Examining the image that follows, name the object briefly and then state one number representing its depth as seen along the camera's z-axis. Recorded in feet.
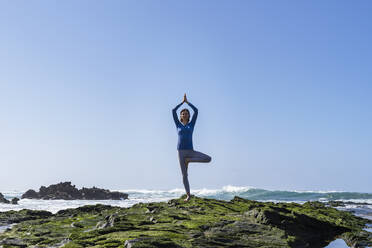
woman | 40.58
